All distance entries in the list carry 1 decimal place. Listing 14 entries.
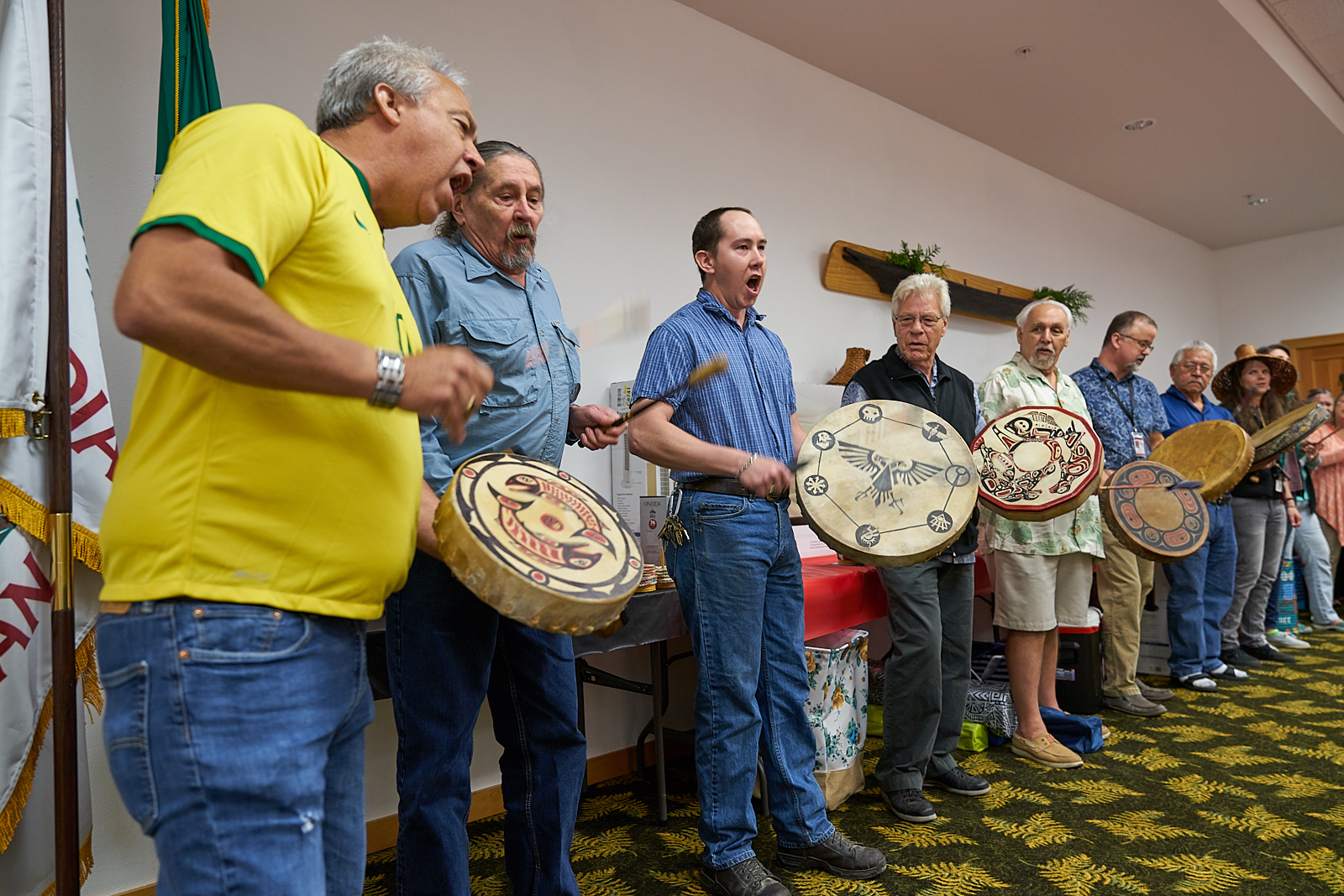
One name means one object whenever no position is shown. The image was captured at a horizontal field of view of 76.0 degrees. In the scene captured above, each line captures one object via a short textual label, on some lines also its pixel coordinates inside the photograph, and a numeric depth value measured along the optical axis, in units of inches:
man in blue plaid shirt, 79.5
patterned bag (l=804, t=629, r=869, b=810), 104.5
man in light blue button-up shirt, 59.5
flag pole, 61.1
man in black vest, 103.7
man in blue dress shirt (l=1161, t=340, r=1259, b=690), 167.5
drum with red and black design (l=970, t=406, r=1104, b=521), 96.2
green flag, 78.8
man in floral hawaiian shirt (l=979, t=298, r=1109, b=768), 121.6
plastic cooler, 142.5
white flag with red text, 64.3
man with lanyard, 147.3
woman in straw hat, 190.1
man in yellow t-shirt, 31.2
